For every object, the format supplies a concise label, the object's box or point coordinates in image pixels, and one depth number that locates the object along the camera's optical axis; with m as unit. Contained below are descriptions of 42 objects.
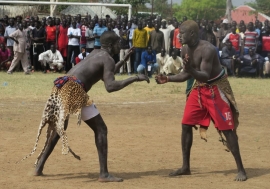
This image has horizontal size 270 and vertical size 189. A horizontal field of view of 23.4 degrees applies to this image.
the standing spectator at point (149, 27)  23.11
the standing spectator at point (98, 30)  22.22
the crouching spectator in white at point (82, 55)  22.16
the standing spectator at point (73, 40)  22.47
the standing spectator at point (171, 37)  23.05
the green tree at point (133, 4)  40.12
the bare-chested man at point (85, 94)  7.29
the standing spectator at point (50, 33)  22.58
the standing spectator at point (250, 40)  22.89
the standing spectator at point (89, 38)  22.52
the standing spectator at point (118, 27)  22.95
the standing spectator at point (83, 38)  22.66
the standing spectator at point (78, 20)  22.94
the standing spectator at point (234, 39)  22.81
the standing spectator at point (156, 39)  22.53
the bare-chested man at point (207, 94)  7.62
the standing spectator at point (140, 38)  22.03
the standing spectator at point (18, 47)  21.39
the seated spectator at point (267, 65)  23.00
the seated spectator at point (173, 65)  20.98
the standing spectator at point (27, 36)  22.19
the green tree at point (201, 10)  48.46
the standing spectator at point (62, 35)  22.70
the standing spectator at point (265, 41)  23.19
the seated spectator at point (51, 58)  22.28
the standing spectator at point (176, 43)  22.42
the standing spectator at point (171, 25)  24.08
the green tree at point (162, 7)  52.14
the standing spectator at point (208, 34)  22.70
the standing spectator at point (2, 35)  22.33
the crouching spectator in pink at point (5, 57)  22.47
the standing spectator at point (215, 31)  23.59
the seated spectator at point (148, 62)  21.62
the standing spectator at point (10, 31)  22.22
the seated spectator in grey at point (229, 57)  22.58
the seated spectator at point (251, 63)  22.80
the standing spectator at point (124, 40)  22.30
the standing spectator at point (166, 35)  23.05
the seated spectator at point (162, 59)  22.03
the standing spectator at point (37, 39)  22.58
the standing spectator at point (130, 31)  22.86
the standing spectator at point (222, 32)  23.70
